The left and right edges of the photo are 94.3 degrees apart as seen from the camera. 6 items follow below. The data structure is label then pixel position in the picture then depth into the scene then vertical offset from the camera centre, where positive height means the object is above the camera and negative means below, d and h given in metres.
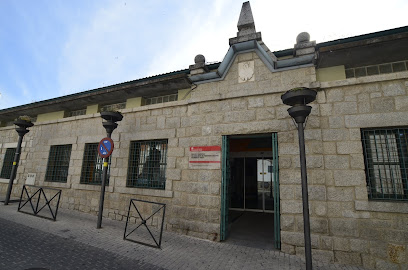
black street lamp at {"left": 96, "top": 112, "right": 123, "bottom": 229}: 5.64 +1.38
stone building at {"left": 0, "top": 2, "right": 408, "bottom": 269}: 4.00 +0.89
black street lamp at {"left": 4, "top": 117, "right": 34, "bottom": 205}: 8.09 +1.58
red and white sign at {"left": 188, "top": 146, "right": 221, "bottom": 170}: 5.27 +0.47
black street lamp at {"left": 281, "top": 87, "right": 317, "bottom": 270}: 3.29 +1.15
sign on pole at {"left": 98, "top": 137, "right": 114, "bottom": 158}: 5.52 +0.68
